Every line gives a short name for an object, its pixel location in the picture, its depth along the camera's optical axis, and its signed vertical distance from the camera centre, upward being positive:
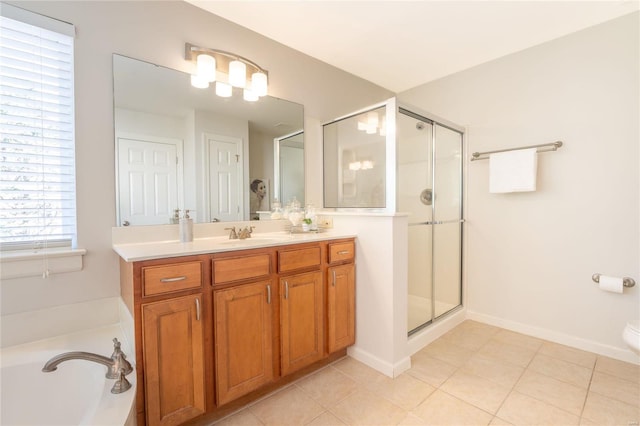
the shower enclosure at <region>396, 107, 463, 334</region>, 2.25 -0.02
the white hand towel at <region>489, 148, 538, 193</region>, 2.30 +0.30
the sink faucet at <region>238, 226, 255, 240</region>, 1.93 -0.18
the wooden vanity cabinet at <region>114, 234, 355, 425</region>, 1.23 -0.58
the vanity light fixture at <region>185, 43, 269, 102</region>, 1.88 +0.97
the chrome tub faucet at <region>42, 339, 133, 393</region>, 1.13 -0.65
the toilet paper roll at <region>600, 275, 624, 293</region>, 1.97 -0.56
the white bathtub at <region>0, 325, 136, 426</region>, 1.18 -0.78
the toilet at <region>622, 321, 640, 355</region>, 1.61 -0.77
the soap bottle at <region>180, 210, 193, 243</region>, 1.71 -0.13
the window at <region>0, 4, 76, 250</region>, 1.36 +0.39
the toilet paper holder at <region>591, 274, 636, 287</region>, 1.96 -0.54
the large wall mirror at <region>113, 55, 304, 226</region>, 1.64 +0.40
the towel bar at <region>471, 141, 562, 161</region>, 2.24 +0.50
